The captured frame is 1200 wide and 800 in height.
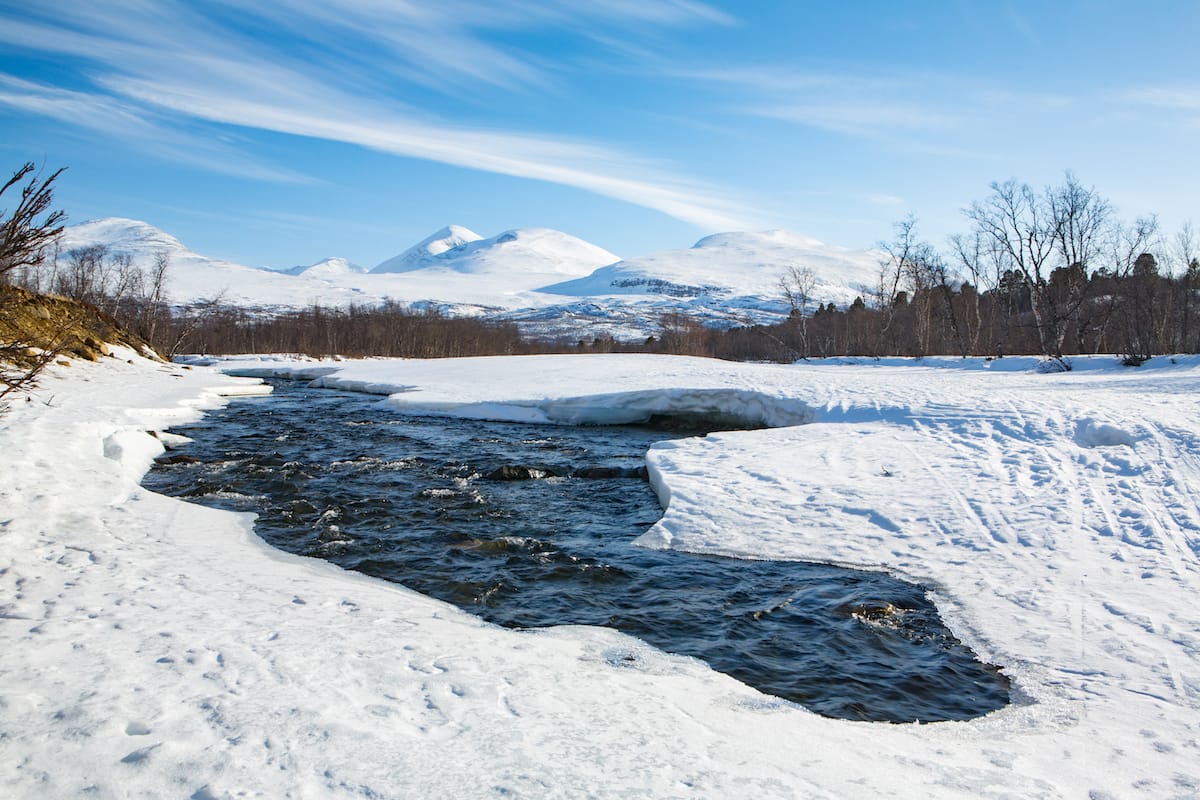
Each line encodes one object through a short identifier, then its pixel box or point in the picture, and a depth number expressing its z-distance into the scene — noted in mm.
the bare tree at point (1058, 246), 39312
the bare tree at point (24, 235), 5238
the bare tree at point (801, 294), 54694
